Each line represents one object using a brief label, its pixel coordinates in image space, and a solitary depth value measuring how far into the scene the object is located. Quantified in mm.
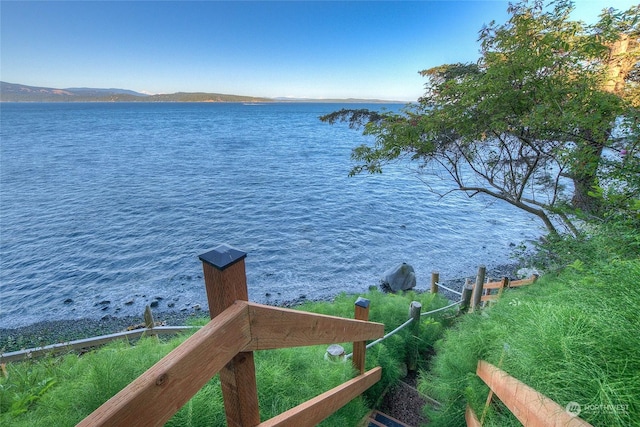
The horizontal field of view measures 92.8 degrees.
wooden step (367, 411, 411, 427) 3344
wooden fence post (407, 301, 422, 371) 5246
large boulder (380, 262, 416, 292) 11547
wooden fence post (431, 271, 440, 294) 8023
